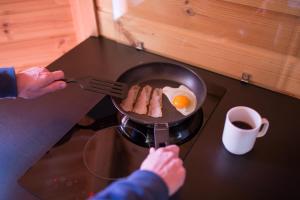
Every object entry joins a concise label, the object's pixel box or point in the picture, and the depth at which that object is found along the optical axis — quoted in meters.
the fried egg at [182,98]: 0.79
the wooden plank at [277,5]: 0.70
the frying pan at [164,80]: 0.77
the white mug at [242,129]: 0.65
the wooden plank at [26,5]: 1.31
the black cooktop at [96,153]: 0.64
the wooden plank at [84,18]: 1.00
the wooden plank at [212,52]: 0.80
